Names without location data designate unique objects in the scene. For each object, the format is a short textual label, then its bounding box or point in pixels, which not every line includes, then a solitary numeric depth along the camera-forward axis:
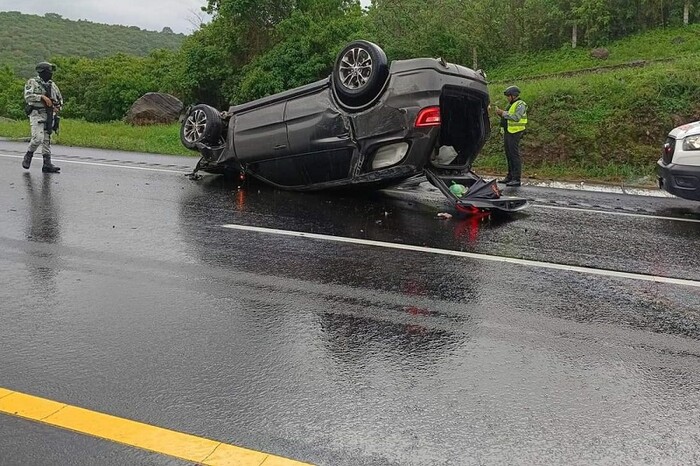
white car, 7.97
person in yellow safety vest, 10.70
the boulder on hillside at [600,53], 30.15
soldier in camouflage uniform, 10.56
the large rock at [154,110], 25.00
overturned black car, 7.53
